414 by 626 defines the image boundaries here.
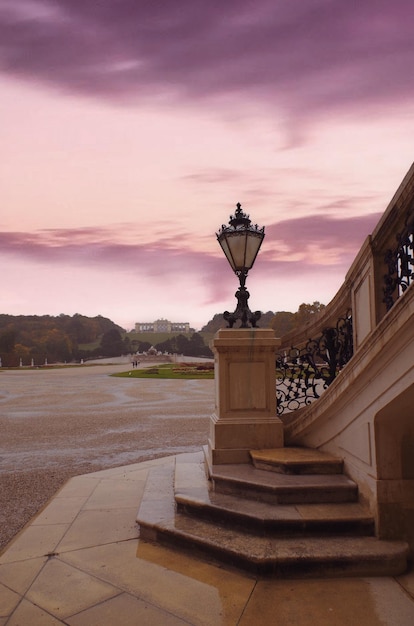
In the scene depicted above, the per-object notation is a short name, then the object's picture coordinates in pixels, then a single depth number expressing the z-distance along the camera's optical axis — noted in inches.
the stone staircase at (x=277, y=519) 152.5
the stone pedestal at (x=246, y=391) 227.3
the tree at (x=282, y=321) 2859.3
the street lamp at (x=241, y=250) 242.7
